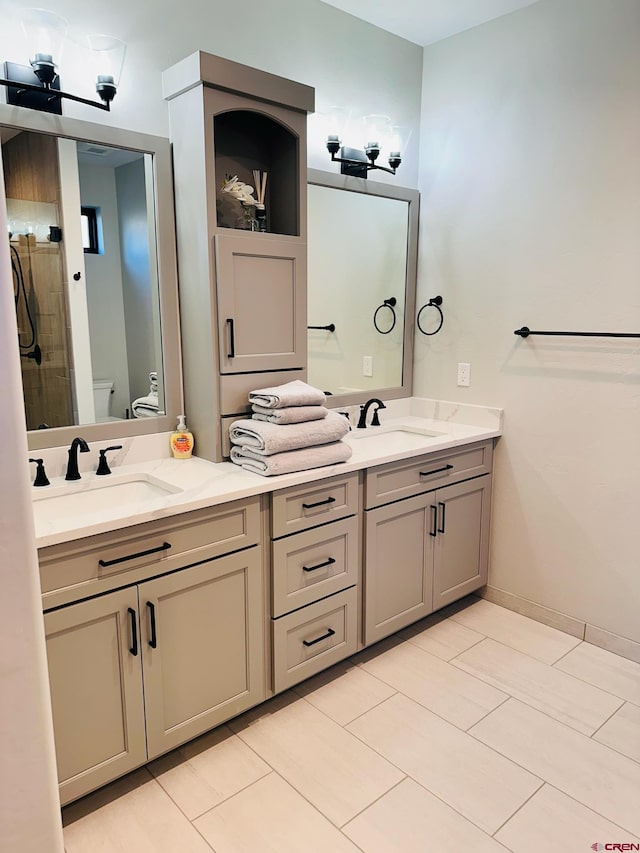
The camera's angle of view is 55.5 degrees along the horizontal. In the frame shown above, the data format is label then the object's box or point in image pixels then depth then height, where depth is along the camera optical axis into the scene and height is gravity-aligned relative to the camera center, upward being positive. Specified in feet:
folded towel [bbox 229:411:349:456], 6.80 -1.31
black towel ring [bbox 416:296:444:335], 10.18 +0.28
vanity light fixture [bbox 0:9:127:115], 5.98 +2.53
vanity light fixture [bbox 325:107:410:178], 8.86 +2.61
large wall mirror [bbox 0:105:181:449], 6.32 +0.48
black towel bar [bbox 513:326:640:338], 7.89 -0.18
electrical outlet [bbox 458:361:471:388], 9.92 -0.87
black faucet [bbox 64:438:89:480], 6.66 -1.55
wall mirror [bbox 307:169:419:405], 8.96 +0.53
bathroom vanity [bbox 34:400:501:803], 5.44 -2.85
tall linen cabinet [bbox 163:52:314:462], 6.95 +0.96
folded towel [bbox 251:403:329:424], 7.07 -1.10
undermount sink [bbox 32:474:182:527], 6.25 -1.88
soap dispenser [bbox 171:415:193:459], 7.55 -1.51
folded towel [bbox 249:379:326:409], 7.09 -0.90
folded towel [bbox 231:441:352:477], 6.79 -1.59
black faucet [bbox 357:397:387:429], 9.50 -1.42
